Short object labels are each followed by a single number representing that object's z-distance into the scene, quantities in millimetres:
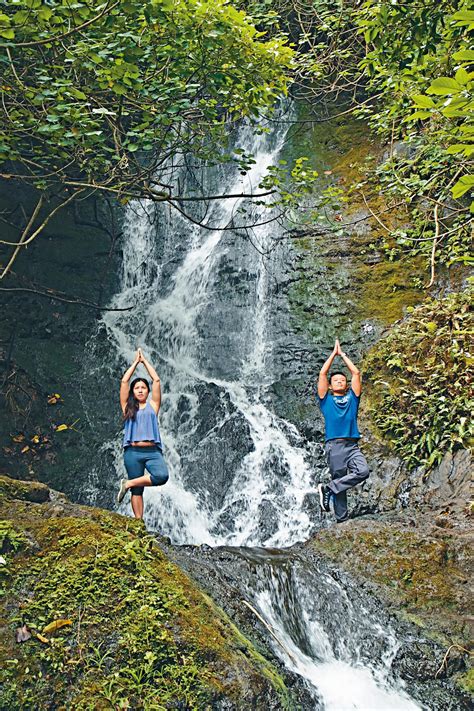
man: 6242
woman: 5755
